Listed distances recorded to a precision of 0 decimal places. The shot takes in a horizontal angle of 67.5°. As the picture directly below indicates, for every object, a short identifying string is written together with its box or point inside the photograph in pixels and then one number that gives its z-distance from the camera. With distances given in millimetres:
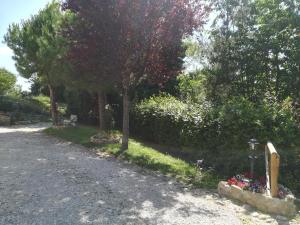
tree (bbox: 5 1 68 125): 10805
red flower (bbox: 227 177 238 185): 4501
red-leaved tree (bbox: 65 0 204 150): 6082
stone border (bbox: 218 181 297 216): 3828
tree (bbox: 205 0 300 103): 9787
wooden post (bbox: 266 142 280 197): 3848
